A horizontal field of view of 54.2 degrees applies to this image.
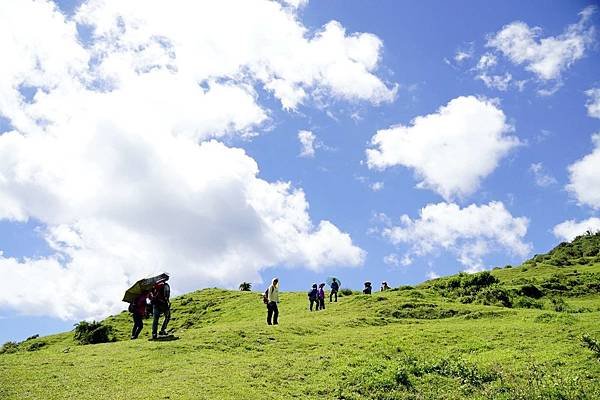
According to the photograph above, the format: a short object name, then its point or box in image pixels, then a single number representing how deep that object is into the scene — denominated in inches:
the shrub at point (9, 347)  1866.9
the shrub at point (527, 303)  1562.5
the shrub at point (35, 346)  1807.2
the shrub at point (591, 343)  815.1
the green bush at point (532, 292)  1699.1
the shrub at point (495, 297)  1609.3
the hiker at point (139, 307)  1098.7
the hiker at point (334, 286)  1831.9
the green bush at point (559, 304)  1497.3
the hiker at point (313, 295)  1667.1
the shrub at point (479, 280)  1859.0
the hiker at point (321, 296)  1660.9
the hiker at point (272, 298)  1221.7
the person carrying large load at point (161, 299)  1057.5
